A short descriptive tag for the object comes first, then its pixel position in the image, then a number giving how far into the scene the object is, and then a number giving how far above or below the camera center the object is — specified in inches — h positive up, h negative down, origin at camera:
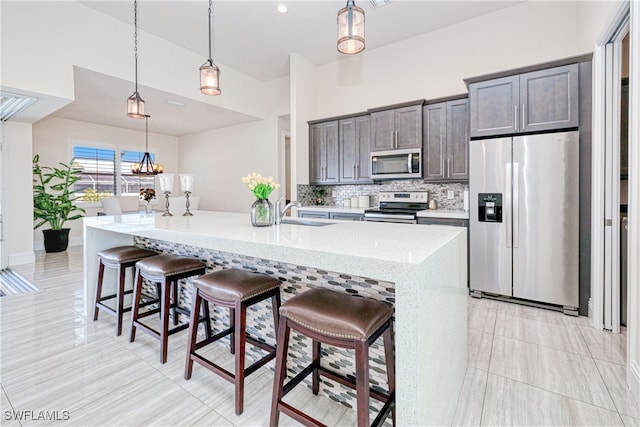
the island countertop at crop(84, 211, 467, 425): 41.9 -9.0
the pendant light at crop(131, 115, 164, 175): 239.6 +33.7
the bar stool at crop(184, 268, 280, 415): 63.0 -20.2
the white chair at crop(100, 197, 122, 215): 259.9 +3.8
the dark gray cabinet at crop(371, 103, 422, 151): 159.5 +44.0
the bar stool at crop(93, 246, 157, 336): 96.6 -18.3
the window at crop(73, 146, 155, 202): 271.1 +34.1
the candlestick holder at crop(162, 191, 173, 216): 108.4 +2.1
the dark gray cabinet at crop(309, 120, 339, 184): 192.9 +36.5
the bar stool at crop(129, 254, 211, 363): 81.4 -18.9
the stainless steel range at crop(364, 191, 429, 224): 152.9 +0.9
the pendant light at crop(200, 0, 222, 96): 100.2 +43.7
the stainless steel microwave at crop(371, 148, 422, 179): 159.0 +24.5
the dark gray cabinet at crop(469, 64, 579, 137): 111.3 +41.6
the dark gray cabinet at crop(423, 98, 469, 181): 147.0 +34.0
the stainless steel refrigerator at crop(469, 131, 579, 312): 110.3 -3.6
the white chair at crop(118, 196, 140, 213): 273.3 +5.0
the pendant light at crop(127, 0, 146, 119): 117.0 +39.8
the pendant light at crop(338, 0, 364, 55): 74.5 +45.6
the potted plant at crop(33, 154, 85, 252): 225.1 +4.3
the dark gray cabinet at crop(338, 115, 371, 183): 180.2 +36.7
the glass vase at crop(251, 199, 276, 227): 80.4 -1.3
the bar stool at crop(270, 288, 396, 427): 46.9 -20.1
